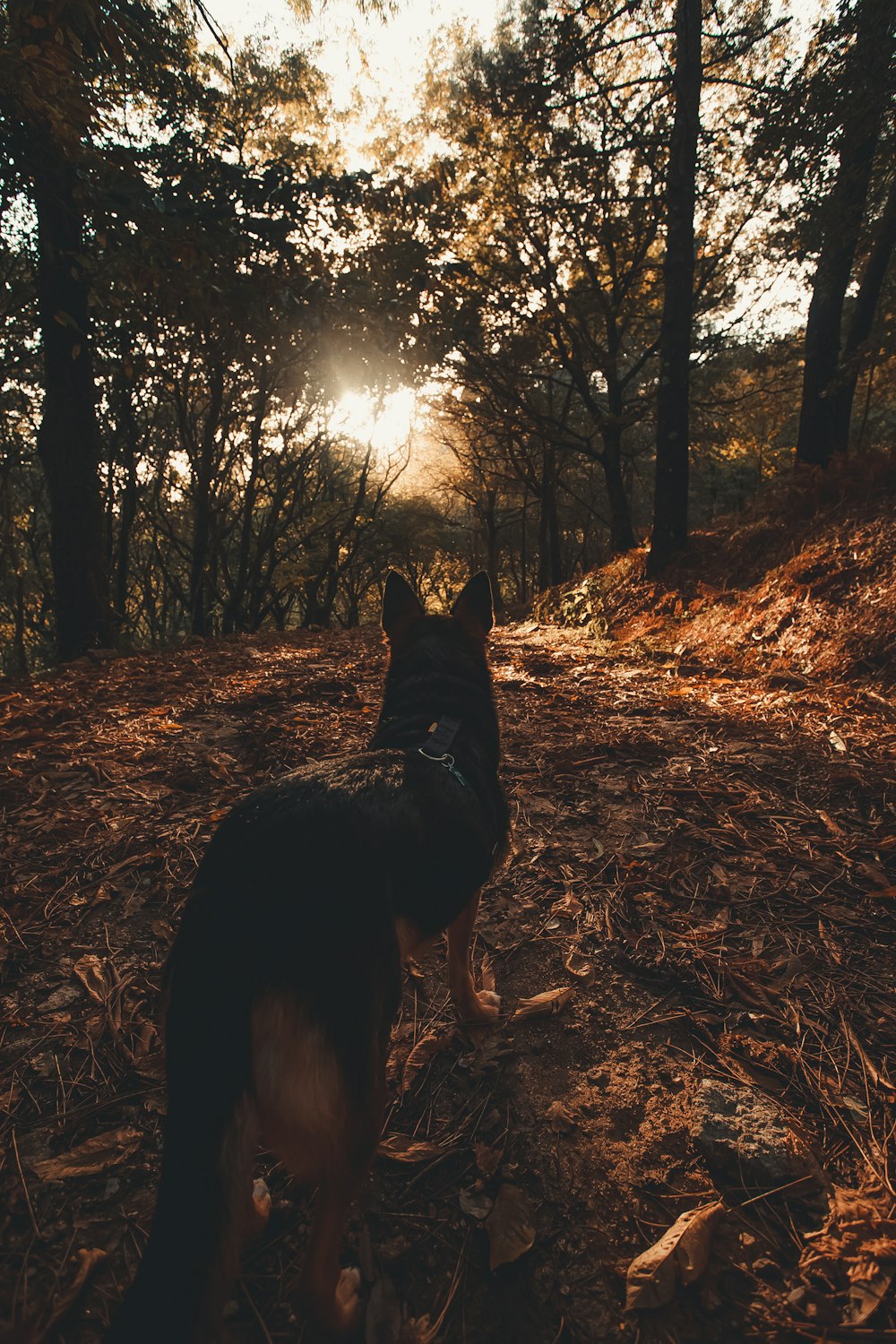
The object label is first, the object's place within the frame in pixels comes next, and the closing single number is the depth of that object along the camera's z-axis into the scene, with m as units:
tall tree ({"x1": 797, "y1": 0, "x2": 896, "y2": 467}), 5.52
